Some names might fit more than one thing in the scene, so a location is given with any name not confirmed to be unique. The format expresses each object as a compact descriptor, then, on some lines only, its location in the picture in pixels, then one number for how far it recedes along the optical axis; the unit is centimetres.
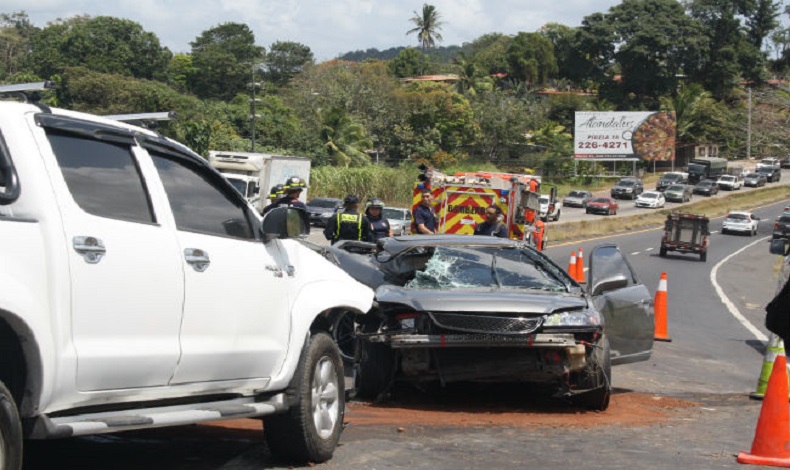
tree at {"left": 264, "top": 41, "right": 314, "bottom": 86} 12612
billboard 9456
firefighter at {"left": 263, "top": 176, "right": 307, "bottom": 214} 1265
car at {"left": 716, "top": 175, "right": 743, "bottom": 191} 9181
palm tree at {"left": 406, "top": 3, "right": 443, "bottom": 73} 15112
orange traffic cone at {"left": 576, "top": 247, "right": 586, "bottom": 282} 2548
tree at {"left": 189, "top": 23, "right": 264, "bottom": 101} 10525
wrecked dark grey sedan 834
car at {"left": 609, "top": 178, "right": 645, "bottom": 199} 8144
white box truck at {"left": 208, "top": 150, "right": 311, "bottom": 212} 3775
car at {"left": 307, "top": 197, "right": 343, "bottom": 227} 4628
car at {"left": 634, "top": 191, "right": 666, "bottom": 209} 7356
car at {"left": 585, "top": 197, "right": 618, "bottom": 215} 6719
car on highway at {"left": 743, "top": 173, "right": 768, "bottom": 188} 9419
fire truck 2320
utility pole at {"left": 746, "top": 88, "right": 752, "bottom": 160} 10381
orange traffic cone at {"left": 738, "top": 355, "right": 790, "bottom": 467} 697
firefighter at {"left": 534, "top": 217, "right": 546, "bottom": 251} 2700
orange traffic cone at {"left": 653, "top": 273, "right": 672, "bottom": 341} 1622
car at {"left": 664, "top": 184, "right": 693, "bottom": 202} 7950
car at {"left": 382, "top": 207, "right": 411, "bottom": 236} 4291
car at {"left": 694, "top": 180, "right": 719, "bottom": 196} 8588
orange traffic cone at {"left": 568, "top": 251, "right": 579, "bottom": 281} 2495
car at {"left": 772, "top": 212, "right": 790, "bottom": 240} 4854
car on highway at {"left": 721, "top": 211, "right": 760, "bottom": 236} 6172
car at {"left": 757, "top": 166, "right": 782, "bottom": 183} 9750
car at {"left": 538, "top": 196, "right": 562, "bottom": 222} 5351
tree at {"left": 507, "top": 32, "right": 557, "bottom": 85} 12712
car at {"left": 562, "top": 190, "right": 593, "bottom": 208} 7337
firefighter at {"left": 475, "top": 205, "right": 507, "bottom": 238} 1606
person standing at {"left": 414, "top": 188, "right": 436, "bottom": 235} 1642
